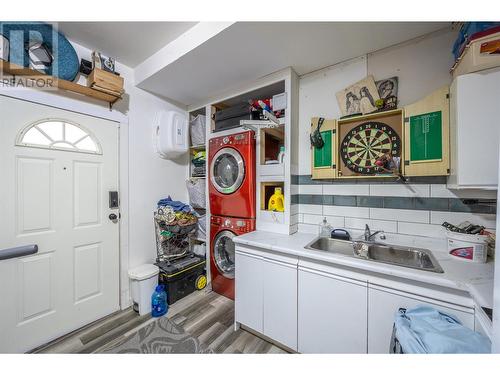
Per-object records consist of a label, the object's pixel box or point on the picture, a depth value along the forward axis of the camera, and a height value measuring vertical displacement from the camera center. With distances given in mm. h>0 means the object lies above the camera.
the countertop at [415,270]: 900 -458
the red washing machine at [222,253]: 2146 -794
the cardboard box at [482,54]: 985 +705
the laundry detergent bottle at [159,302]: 1891 -1157
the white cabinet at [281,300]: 1410 -876
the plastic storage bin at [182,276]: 2066 -1018
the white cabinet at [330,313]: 1176 -836
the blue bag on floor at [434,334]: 746 -630
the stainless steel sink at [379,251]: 1337 -500
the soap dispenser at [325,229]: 1721 -390
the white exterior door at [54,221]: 1415 -283
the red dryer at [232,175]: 1992 +139
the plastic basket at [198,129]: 2512 +778
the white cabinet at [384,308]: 1028 -707
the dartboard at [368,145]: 1513 +345
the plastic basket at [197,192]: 2494 -61
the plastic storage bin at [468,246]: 1117 -366
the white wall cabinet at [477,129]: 1011 +315
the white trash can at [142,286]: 1915 -1016
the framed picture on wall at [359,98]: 1590 +773
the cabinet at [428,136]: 1253 +351
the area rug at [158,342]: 1488 -1278
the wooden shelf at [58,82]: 1356 +865
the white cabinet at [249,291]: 1574 -889
